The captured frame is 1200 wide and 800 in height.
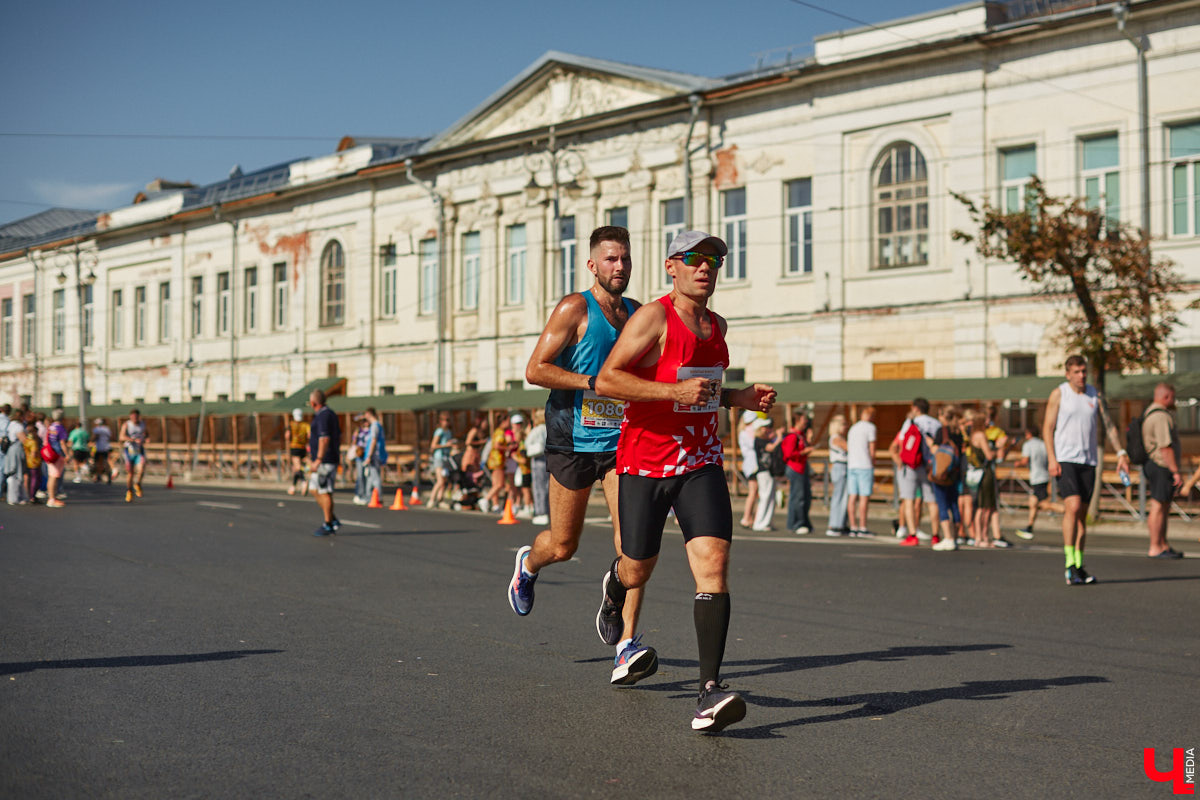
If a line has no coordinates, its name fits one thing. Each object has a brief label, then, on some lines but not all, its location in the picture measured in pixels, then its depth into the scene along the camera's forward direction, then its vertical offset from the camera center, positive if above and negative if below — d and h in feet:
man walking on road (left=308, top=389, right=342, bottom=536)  57.77 -1.35
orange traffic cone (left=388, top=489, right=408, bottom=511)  83.01 -4.94
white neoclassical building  95.30 +18.61
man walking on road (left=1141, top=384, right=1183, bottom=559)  48.67 -1.52
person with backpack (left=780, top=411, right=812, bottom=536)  65.31 -2.57
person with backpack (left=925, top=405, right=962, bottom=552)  54.75 -2.20
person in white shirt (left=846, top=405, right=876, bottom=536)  63.52 -2.05
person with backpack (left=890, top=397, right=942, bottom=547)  57.26 -1.82
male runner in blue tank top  22.54 +0.23
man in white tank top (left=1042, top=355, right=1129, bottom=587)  38.86 -0.85
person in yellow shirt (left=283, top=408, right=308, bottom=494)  101.50 -1.82
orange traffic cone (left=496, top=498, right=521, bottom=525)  71.26 -4.88
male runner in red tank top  19.12 -0.10
